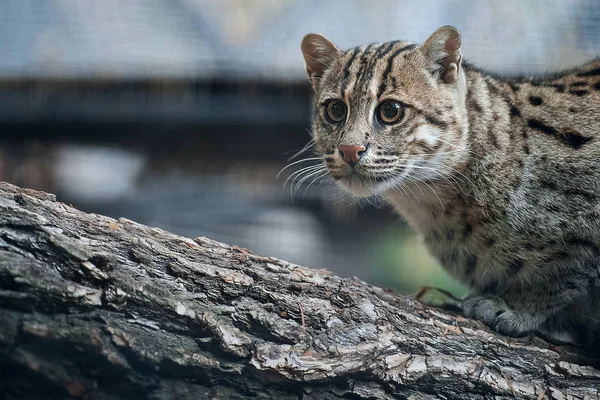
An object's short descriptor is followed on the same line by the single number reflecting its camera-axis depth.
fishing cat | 7.73
